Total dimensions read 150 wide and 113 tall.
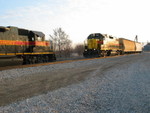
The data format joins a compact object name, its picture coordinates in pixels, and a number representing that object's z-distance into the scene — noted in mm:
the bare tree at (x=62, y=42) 41491
